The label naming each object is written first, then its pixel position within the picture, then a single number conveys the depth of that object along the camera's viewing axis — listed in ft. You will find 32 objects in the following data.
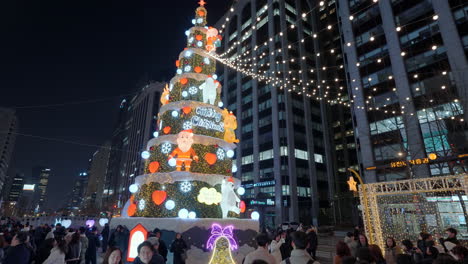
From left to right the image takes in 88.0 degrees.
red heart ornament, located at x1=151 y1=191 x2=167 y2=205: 35.53
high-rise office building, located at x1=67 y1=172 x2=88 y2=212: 604.66
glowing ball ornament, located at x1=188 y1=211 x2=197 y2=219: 33.99
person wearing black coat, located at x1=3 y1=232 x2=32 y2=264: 15.24
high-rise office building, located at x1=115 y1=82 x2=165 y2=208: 264.72
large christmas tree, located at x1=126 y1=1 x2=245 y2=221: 36.24
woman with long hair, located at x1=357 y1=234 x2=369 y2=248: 24.27
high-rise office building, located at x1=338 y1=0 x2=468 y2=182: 72.13
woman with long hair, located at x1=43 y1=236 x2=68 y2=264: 15.31
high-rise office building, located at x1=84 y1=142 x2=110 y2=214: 385.70
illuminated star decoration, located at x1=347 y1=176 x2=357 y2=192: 41.42
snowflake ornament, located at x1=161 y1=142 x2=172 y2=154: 39.91
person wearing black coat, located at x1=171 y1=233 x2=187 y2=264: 25.59
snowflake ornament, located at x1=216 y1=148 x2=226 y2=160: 41.55
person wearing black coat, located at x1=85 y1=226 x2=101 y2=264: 30.12
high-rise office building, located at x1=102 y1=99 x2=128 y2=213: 320.09
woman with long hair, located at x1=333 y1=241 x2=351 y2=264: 13.53
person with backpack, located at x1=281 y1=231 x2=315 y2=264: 11.79
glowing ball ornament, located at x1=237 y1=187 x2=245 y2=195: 40.97
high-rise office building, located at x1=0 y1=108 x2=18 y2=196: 329.93
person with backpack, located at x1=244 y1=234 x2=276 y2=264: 13.69
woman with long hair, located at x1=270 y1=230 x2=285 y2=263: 25.29
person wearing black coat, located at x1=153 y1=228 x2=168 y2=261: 23.85
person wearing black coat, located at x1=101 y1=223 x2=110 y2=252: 41.81
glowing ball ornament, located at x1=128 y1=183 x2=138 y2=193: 39.43
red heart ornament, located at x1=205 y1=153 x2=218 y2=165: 39.58
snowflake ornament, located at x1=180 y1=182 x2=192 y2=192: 36.83
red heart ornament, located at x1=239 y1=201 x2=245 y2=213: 38.70
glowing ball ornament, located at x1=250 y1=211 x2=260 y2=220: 38.96
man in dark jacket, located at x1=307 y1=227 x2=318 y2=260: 27.94
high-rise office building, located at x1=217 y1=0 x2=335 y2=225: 131.75
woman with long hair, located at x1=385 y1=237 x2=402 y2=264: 20.73
